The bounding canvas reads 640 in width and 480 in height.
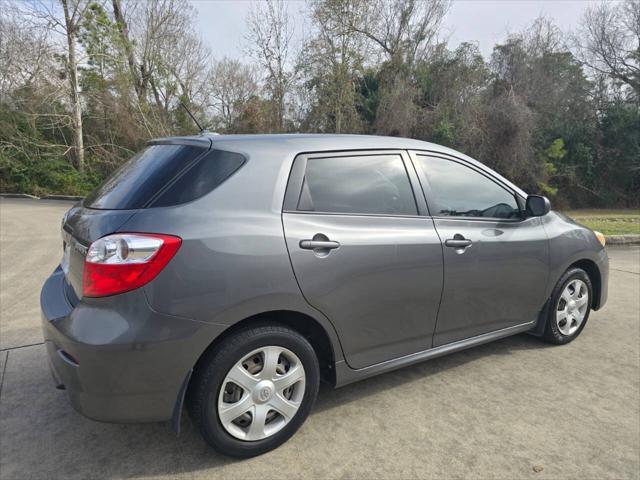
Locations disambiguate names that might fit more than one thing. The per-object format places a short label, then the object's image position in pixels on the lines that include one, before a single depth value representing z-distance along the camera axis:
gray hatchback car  2.07
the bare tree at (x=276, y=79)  17.75
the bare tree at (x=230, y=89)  21.17
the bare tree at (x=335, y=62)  17.06
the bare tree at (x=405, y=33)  20.31
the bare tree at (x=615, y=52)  21.86
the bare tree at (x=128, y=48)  19.62
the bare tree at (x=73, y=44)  18.39
